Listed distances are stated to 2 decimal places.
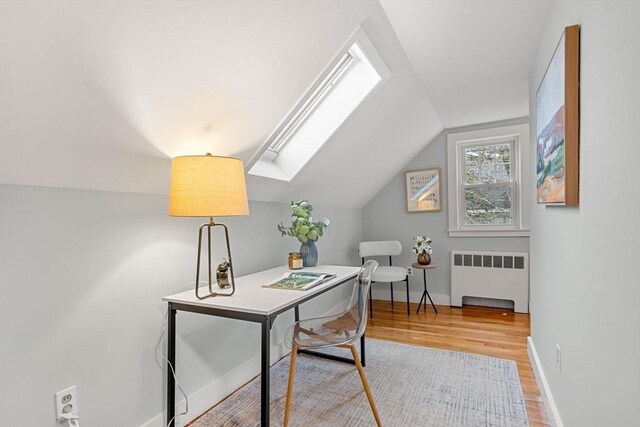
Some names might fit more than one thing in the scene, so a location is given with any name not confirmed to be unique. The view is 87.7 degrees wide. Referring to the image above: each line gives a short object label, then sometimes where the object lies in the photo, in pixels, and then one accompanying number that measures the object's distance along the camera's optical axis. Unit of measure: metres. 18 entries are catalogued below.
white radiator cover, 3.54
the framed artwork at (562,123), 1.22
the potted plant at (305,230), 2.28
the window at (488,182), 3.59
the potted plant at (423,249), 3.65
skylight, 2.21
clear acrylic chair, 1.65
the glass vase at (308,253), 2.37
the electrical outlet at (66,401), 1.25
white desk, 1.35
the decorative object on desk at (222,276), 1.72
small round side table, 3.55
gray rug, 1.75
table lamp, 1.37
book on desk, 1.74
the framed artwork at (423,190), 3.98
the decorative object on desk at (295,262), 2.31
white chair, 3.64
